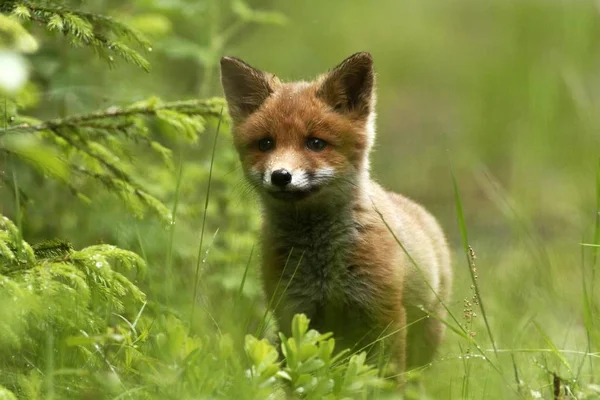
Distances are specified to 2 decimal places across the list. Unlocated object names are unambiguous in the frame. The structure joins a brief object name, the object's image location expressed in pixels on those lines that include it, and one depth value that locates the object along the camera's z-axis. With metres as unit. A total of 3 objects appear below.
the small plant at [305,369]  6.13
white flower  3.71
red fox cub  9.23
